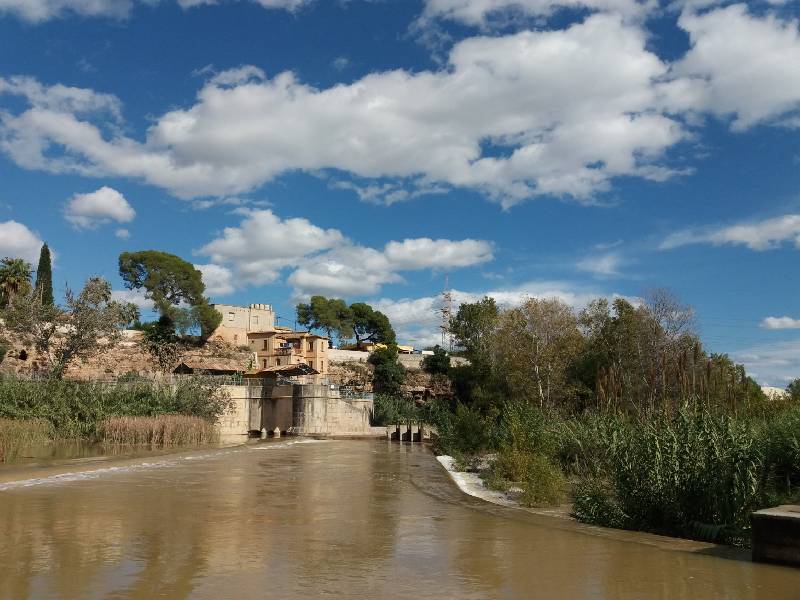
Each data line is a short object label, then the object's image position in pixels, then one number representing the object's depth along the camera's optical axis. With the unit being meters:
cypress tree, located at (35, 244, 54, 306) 60.59
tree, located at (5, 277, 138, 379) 42.41
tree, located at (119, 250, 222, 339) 71.69
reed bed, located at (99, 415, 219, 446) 30.77
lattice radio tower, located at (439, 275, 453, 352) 87.28
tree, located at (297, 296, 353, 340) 94.75
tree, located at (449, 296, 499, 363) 62.28
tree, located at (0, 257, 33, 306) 57.75
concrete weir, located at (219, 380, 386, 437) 50.72
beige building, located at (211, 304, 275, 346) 78.21
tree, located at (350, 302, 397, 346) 97.75
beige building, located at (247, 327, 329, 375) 76.81
